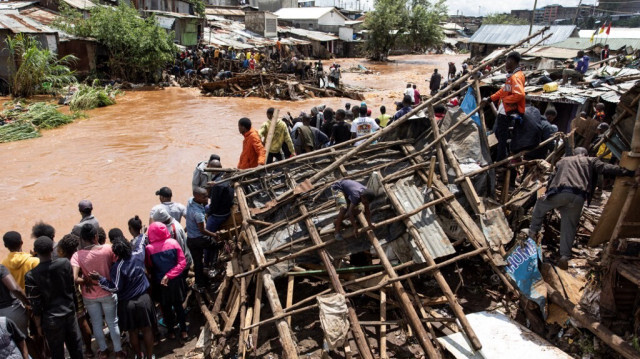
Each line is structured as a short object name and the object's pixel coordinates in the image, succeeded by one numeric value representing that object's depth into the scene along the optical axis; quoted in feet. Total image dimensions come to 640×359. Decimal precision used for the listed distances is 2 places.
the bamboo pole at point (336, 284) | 12.65
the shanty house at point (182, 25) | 91.45
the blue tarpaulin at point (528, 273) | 14.87
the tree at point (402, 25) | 140.56
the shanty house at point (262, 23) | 120.67
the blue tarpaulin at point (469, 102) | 20.31
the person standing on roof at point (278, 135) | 25.26
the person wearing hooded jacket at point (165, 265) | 15.13
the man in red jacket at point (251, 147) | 21.74
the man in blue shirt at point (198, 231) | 17.39
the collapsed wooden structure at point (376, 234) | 14.15
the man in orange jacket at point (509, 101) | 19.63
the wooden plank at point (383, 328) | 13.60
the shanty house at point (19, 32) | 59.67
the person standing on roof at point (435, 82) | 57.70
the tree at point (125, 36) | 70.69
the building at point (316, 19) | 155.84
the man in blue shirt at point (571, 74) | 36.12
